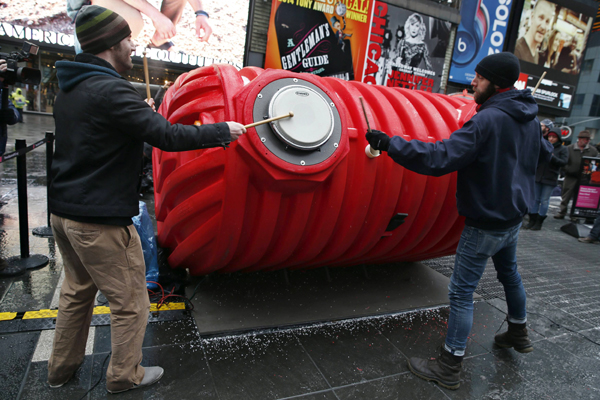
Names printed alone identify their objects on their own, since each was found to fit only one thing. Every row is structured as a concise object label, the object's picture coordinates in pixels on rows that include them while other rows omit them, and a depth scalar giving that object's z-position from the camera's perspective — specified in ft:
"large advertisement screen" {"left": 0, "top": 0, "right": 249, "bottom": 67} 40.11
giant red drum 7.46
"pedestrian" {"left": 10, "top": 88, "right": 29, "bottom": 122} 52.28
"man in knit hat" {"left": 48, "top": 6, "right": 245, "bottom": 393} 5.70
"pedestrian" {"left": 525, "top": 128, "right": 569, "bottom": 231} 21.72
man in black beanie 7.02
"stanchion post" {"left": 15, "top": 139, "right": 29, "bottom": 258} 11.03
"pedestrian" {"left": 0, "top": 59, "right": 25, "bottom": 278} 10.41
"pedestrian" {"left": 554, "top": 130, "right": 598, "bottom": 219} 24.95
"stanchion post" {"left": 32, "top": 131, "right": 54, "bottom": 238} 13.01
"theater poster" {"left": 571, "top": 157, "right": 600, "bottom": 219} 24.81
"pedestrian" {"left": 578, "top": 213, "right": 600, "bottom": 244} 20.38
